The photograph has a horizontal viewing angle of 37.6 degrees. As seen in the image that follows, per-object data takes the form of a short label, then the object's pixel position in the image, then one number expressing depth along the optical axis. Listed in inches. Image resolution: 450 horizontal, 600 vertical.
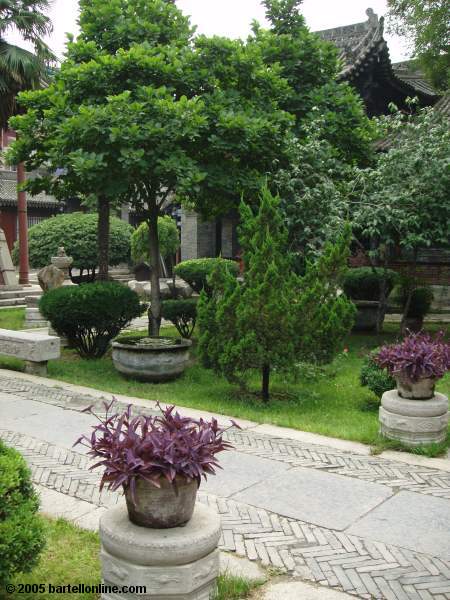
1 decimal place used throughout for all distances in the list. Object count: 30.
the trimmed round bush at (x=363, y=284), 616.4
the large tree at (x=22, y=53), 681.6
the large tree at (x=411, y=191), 439.5
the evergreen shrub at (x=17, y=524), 125.4
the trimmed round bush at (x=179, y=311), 510.6
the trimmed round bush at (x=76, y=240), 828.0
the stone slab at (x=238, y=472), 212.2
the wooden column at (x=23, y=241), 898.7
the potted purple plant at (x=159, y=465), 126.5
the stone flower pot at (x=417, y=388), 263.9
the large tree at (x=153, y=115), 370.0
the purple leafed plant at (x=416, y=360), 259.9
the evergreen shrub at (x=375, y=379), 322.7
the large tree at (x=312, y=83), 478.3
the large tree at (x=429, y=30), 650.2
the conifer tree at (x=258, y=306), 319.0
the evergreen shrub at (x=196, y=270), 633.0
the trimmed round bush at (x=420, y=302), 578.6
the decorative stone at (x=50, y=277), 694.5
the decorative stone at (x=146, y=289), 785.6
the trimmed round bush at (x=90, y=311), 430.6
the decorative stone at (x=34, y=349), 402.9
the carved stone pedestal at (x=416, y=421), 256.1
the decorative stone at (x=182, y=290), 808.3
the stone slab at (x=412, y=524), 171.2
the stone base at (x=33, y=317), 660.1
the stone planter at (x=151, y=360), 385.7
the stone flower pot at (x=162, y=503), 129.3
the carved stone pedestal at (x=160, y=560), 127.9
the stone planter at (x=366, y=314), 589.3
